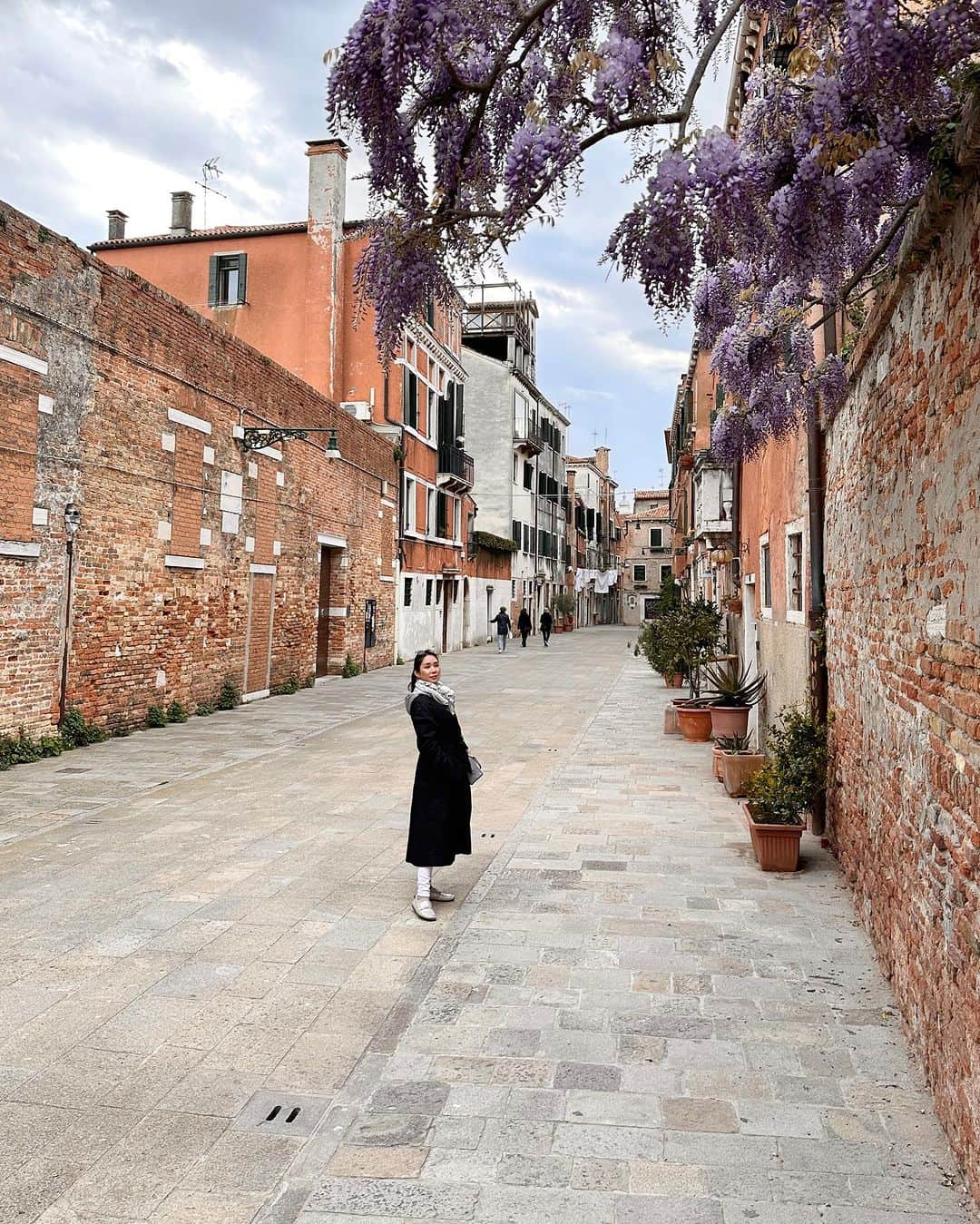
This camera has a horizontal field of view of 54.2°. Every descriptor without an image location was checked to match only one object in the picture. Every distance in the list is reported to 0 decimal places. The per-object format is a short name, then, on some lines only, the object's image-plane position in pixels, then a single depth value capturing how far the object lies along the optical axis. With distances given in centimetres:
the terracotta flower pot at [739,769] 865
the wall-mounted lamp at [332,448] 1548
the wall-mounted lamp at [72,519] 1038
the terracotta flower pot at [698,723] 1220
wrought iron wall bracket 1494
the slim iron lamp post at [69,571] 1040
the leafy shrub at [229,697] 1448
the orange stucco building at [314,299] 2238
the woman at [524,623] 3156
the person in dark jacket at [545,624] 3319
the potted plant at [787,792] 627
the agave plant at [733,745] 946
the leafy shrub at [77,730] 1049
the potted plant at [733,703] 1069
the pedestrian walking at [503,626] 2995
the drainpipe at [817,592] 689
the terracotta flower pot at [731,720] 1067
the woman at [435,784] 546
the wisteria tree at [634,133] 333
